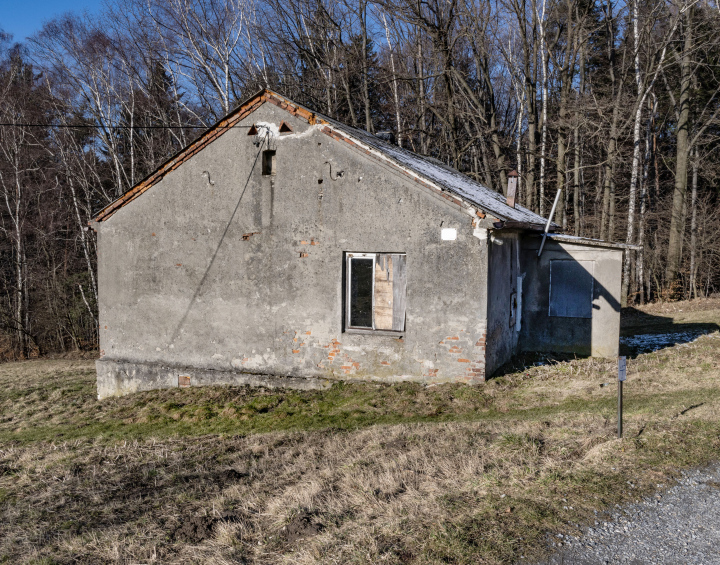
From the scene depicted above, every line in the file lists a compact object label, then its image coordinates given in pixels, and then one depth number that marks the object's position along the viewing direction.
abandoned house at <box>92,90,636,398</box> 9.91
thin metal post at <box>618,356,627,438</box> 6.00
